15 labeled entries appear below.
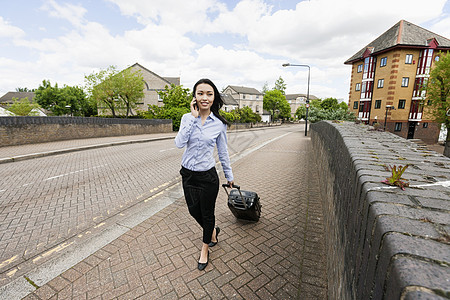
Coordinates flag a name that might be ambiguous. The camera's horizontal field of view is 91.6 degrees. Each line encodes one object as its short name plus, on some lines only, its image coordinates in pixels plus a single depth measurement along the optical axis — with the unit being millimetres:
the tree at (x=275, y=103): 67875
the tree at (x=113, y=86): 28812
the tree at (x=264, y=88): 99188
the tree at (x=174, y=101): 29994
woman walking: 2721
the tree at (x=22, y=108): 35938
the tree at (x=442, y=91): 17812
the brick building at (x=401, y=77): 26234
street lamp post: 20872
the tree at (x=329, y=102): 55681
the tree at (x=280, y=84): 80188
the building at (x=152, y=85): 43281
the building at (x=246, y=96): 70938
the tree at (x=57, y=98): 42344
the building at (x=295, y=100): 100000
